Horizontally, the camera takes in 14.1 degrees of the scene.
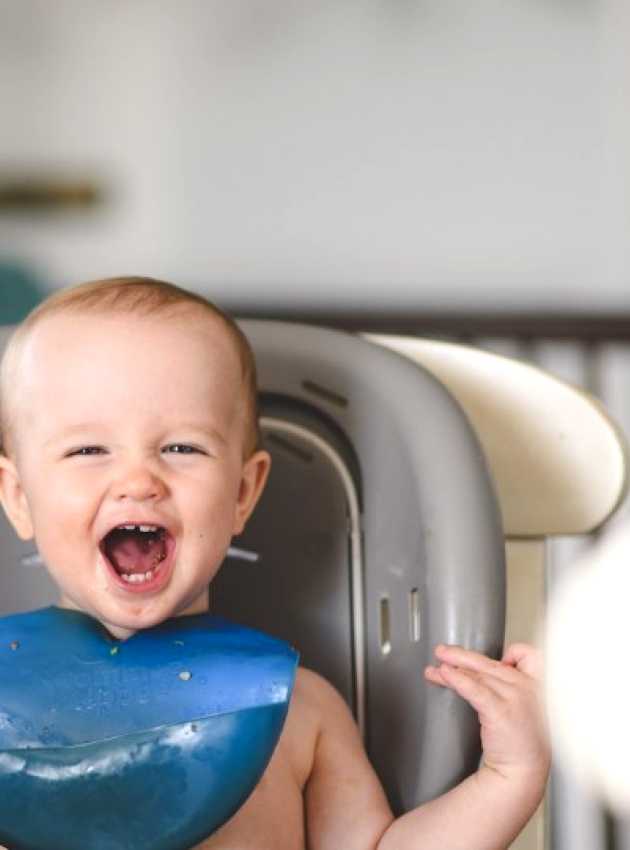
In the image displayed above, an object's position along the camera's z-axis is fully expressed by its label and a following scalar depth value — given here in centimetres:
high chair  130
